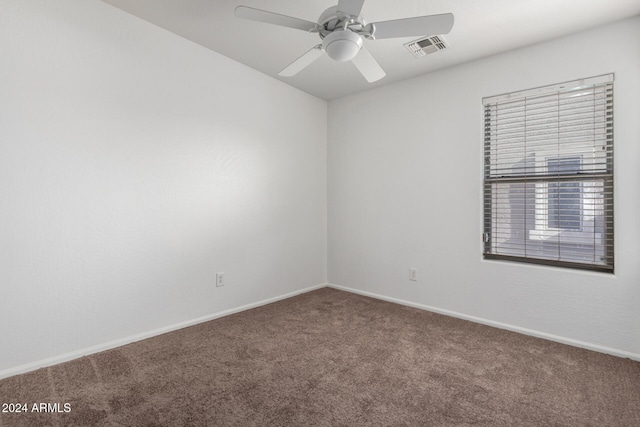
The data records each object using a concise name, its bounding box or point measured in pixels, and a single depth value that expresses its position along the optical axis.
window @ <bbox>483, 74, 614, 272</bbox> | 2.39
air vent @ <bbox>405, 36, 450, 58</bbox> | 2.54
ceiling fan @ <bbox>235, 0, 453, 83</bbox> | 1.61
